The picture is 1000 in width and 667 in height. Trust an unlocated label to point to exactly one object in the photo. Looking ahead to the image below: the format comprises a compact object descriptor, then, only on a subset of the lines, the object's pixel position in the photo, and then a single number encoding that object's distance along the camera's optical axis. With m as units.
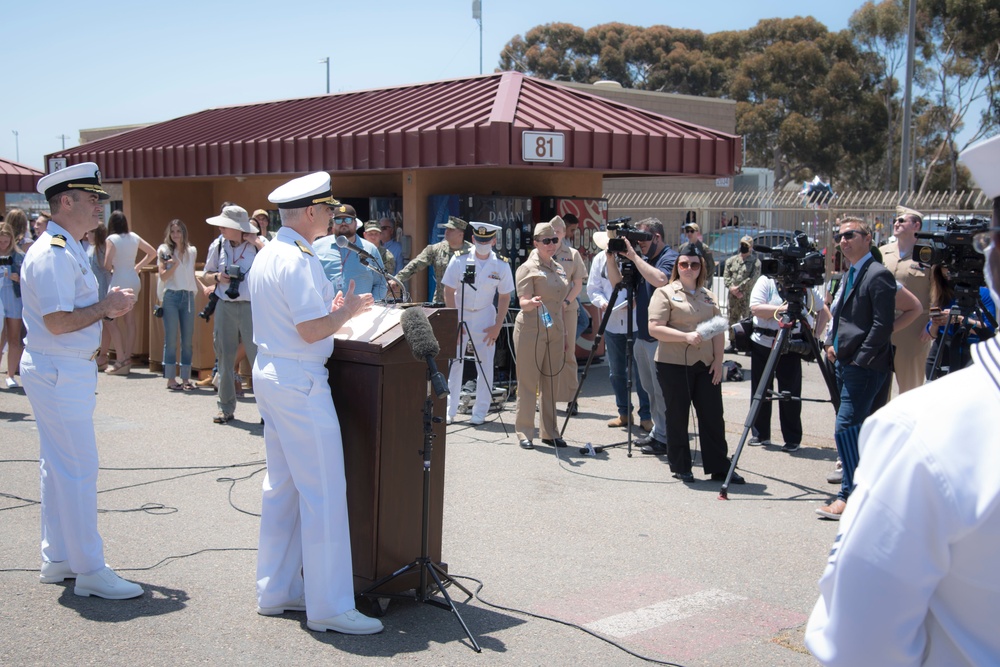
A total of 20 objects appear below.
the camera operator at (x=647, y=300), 8.31
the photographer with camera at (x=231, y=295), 9.77
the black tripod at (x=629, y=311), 8.41
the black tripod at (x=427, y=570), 4.59
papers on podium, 4.72
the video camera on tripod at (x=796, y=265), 7.04
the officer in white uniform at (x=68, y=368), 4.84
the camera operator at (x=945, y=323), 7.93
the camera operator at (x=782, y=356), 8.47
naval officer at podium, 4.41
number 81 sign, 11.23
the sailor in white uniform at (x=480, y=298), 9.51
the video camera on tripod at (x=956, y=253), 7.30
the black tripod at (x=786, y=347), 7.10
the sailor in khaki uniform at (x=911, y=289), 8.11
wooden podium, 4.64
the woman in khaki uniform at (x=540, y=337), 8.72
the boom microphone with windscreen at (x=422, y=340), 4.37
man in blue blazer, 6.57
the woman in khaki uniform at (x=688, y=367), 7.52
